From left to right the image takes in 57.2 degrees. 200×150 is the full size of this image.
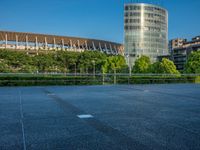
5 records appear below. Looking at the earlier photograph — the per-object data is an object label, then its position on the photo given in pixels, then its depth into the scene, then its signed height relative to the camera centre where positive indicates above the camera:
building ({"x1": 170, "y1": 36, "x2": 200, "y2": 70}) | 67.52 +6.64
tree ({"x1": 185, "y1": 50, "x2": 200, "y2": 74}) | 30.35 +1.42
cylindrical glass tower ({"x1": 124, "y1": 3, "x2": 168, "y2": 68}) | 67.30 +15.53
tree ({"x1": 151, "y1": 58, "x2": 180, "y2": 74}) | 34.28 +0.75
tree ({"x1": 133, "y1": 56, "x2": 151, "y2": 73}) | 37.67 +1.45
